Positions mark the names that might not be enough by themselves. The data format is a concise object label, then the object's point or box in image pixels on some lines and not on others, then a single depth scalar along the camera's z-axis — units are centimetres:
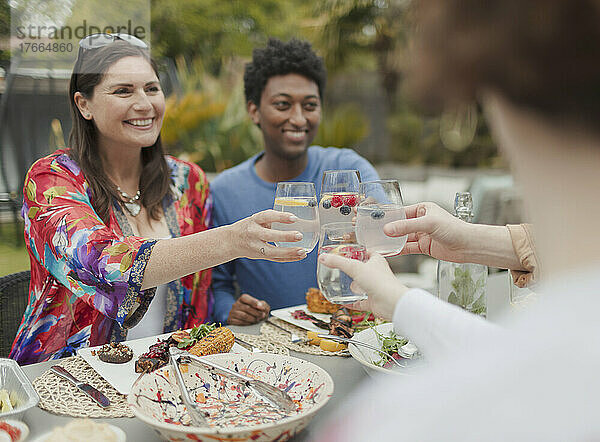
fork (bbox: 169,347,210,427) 126
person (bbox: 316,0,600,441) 76
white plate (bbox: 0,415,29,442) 120
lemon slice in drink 172
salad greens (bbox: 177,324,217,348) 172
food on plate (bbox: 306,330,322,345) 190
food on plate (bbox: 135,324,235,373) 162
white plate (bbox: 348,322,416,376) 150
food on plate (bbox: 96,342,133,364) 170
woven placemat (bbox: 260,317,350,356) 183
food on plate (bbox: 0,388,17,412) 138
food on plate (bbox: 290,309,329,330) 205
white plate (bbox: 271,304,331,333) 204
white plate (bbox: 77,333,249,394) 156
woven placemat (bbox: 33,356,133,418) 142
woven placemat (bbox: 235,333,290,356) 184
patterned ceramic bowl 115
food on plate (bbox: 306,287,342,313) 220
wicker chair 229
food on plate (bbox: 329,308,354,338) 191
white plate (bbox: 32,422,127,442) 118
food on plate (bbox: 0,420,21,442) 121
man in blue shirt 290
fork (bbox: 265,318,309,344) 194
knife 147
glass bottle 191
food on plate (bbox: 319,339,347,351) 183
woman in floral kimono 190
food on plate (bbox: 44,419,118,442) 116
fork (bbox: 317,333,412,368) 160
